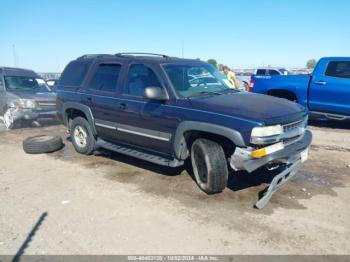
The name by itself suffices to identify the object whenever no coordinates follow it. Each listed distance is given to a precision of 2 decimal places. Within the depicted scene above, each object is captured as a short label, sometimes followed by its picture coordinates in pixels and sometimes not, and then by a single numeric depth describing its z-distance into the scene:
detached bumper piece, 4.16
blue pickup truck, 8.75
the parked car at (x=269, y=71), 19.88
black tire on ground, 6.85
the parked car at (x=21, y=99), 9.71
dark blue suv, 4.07
